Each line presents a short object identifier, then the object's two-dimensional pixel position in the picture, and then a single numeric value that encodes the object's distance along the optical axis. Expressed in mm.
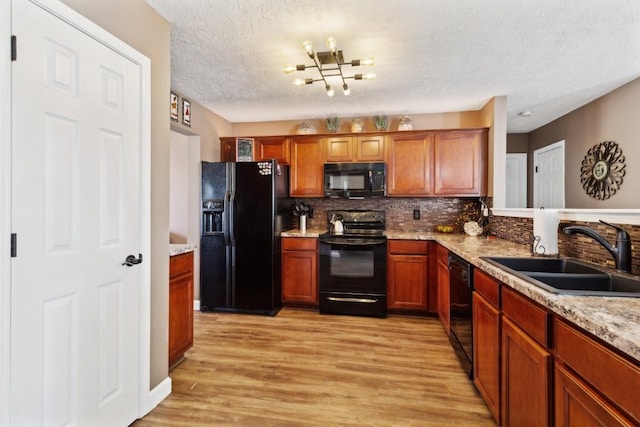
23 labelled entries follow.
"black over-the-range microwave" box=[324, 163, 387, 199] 3725
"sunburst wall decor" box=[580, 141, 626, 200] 3258
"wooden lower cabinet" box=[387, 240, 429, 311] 3385
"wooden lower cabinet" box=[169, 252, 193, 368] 2236
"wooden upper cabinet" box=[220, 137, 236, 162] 4111
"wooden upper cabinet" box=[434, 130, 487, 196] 3588
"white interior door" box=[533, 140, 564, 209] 4262
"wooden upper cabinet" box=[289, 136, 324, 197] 3892
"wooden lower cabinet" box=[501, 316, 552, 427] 1149
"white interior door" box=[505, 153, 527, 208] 4977
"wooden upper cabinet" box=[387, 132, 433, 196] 3688
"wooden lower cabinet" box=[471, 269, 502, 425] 1629
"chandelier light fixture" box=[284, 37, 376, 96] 2078
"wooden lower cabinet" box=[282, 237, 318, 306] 3637
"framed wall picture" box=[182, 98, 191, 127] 3354
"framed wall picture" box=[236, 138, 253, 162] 3918
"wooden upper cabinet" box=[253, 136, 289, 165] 3943
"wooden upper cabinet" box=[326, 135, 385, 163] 3773
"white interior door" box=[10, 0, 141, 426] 1192
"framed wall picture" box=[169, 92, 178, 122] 3164
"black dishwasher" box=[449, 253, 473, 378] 2100
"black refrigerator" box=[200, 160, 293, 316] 3463
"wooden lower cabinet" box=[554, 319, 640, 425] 773
